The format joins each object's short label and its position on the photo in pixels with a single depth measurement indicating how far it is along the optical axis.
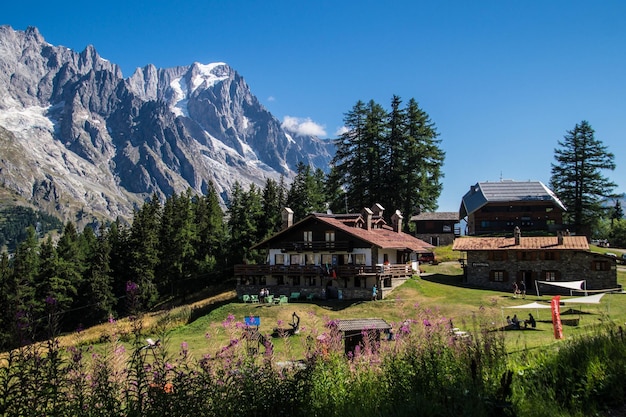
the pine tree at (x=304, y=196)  67.75
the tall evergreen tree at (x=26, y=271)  56.75
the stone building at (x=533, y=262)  45.66
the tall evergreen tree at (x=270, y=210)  65.56
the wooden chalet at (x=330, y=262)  44.41
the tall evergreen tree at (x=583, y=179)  69.94
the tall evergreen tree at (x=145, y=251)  65.06
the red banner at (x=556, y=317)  21.09
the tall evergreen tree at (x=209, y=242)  68.88
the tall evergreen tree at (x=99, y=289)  62.66
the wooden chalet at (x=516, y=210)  75.62
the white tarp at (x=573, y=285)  39.25
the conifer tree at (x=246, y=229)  63.38
